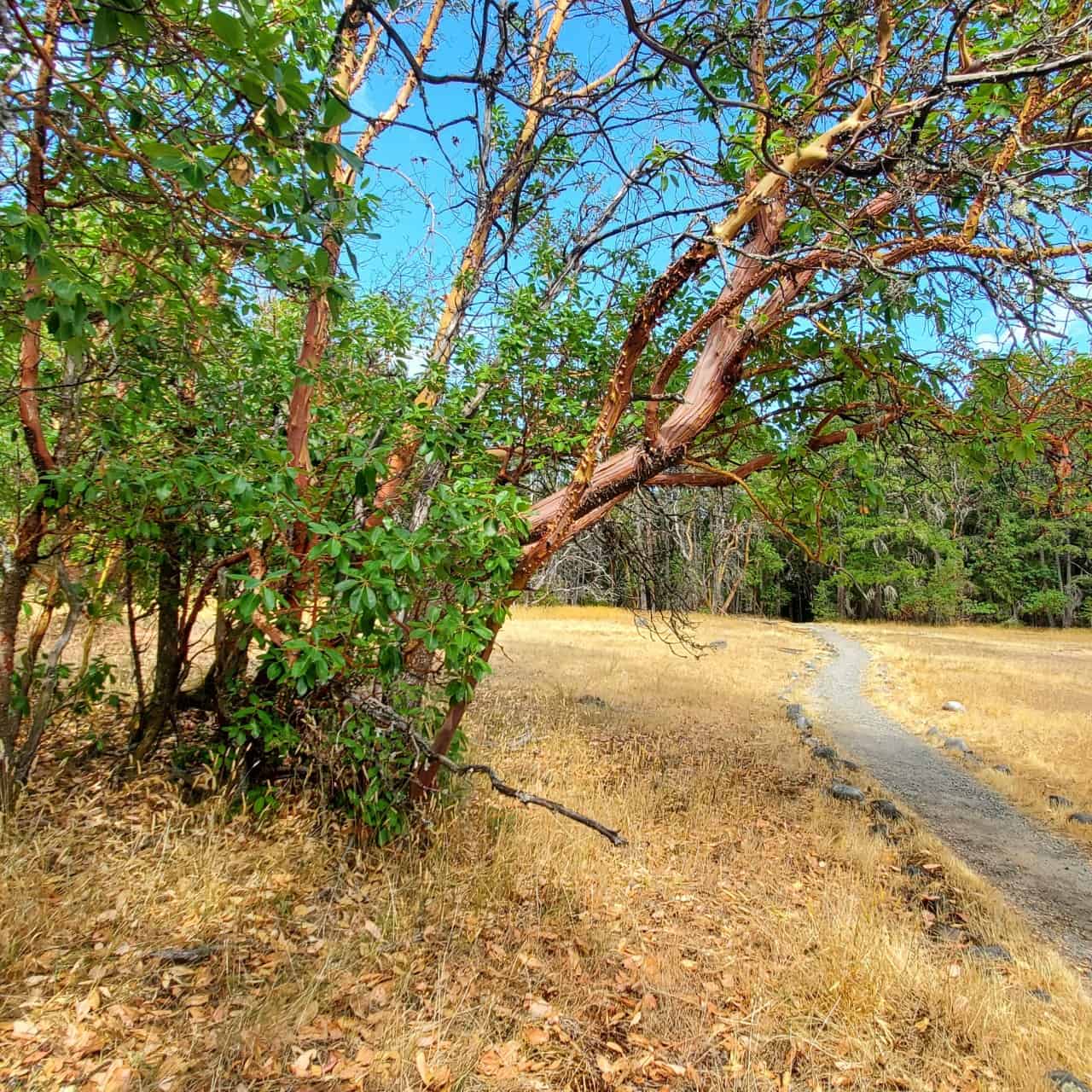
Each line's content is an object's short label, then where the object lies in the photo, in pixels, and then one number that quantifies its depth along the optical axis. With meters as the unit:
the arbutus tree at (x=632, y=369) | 2.79
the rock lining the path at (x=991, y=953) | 3.69
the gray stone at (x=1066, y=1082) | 2.60
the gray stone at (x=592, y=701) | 9.50
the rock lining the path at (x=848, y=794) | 6.19
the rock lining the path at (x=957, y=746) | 8.54
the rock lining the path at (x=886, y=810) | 5.88
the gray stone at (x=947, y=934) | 3.89
